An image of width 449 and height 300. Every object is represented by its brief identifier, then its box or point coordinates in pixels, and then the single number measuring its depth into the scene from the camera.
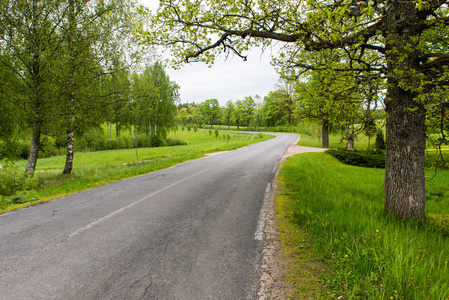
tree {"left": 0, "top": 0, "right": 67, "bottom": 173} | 8.02
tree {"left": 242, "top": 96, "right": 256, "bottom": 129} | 75.25
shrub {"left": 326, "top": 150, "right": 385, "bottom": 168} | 14.25
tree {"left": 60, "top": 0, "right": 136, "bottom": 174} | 9.42
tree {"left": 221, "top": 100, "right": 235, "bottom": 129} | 80.44
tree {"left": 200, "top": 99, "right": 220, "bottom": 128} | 87.19
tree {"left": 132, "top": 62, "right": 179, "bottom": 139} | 33.00
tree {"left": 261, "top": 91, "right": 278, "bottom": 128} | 64.56
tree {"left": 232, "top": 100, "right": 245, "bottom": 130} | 75.81
